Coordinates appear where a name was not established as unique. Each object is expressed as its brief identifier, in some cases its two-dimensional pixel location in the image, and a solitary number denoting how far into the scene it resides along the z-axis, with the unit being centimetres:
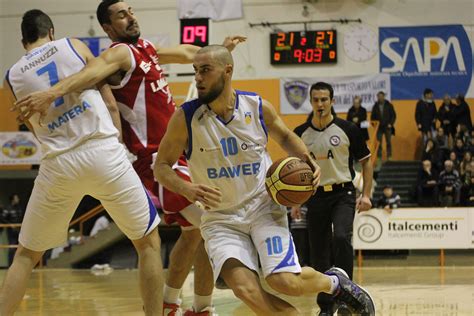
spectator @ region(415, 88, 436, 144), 2005
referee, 696
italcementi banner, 1428
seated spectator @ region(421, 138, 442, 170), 1830
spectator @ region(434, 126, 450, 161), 1880
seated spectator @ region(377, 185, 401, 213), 1514
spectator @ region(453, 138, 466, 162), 1850
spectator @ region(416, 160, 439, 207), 1702
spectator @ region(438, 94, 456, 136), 1967
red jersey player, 584
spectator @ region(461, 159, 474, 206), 1659
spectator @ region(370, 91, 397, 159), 2025
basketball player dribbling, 491
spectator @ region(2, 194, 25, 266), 1877
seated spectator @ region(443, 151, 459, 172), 1794
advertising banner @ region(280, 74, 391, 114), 2128
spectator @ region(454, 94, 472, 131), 1967
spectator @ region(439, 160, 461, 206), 1672
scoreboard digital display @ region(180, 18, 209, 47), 1507
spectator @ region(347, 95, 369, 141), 1950
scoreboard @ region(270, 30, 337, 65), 2108
